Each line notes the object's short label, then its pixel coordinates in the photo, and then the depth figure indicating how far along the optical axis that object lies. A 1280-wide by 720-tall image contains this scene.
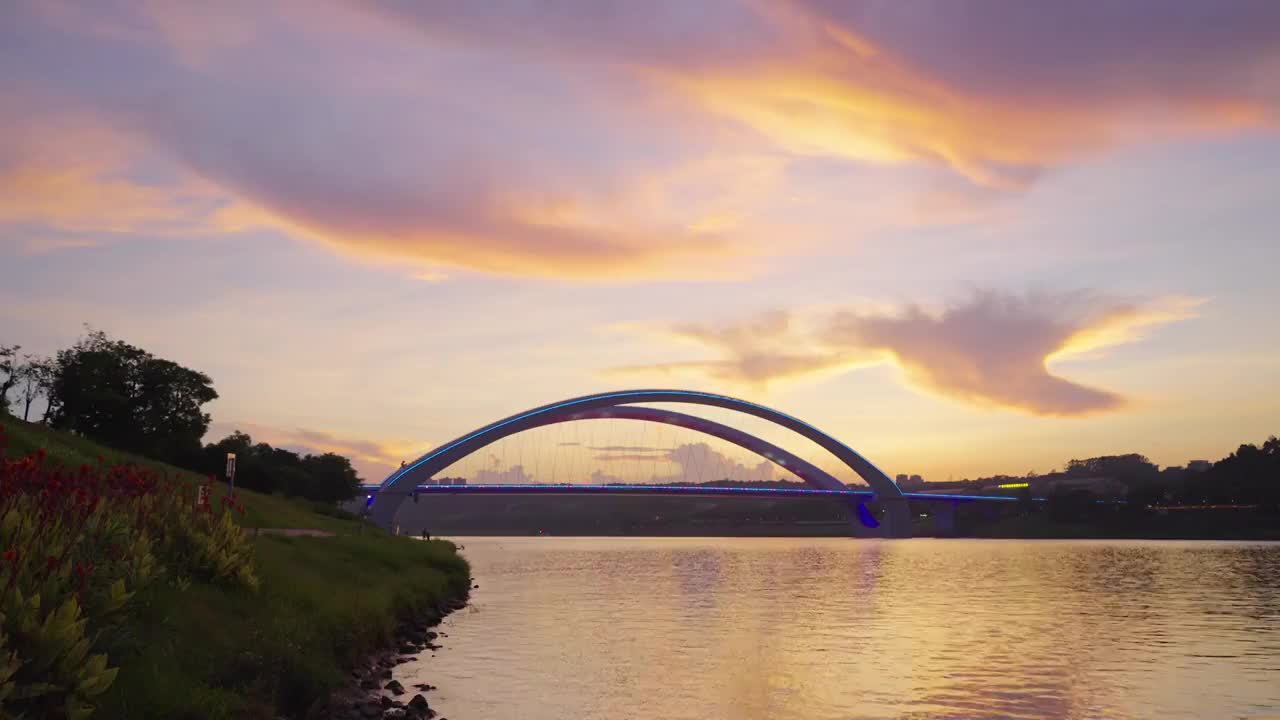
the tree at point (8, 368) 62.91
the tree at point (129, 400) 59.28
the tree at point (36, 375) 64.50
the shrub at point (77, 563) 9.60
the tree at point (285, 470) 65.06
